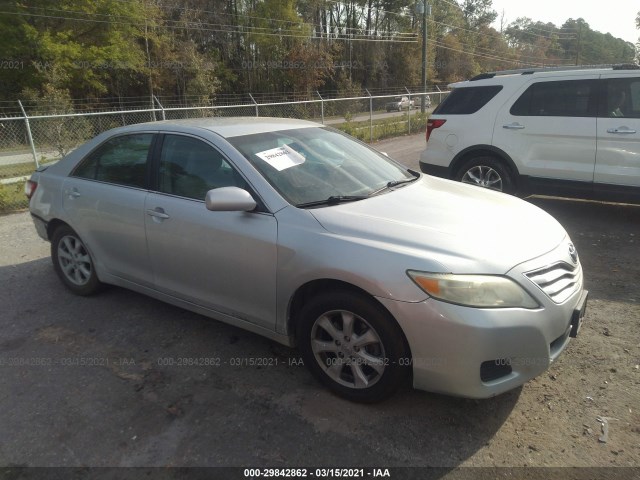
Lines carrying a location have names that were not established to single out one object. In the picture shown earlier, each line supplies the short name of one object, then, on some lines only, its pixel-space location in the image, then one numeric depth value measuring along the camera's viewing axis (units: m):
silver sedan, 2.38
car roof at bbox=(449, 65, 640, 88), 5.67
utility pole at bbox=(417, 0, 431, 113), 22.71
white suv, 5.55
